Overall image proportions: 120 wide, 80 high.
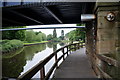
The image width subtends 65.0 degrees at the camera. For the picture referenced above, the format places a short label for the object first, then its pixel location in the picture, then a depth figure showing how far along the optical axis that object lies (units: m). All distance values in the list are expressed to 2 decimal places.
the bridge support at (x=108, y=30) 2.25
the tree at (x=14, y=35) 23.18
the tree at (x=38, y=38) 39.12
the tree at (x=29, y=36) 33.97
